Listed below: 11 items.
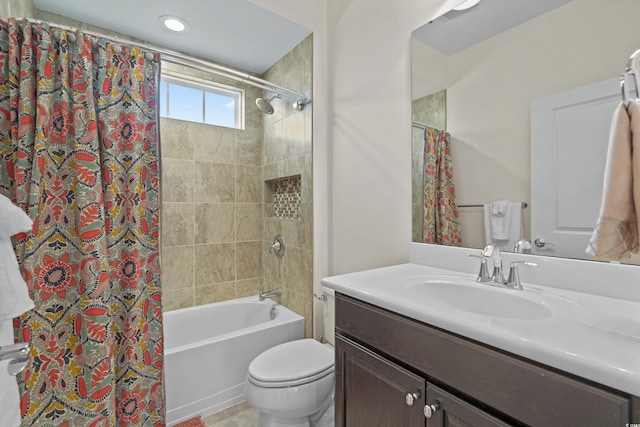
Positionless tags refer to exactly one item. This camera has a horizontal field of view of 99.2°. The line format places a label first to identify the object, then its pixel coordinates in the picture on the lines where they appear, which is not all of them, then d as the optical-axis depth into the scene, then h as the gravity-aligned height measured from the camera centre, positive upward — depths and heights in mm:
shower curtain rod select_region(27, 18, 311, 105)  1350 +860
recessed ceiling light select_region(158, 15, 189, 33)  1815 +1304
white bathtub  1579 -923
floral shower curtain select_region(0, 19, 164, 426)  1057 -30
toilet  1259 -829
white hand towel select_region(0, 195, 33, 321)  594 -121
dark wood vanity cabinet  493 -395
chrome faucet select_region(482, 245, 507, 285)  958 -187
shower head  2123 +840
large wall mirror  862 +506
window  2256 +983
